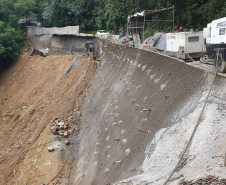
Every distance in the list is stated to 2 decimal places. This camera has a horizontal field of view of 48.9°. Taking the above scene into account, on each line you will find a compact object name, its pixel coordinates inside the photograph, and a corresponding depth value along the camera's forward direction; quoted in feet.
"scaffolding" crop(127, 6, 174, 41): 61.57
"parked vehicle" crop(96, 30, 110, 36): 107.45
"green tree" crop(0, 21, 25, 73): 90.09
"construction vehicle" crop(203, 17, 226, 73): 29.43
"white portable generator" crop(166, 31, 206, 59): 43.68
